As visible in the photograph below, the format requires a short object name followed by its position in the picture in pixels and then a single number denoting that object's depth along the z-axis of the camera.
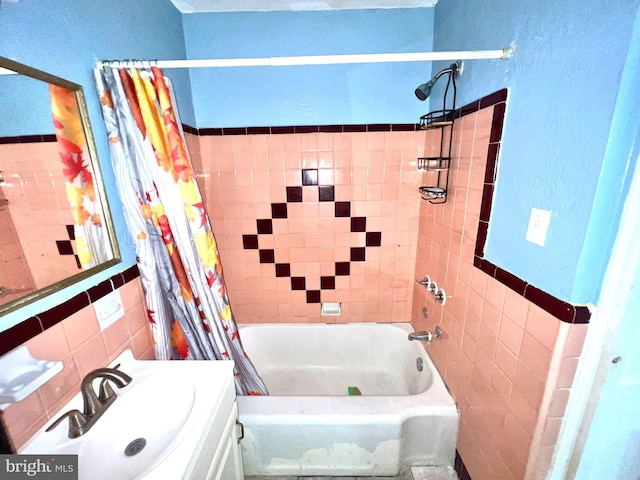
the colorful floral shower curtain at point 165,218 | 0.96
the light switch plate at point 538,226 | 0.80
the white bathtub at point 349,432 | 1.21
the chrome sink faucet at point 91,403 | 0.72
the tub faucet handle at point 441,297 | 1.41
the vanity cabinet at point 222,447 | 0.75
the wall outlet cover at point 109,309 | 0.91
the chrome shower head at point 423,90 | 1.26
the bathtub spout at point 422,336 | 1.56
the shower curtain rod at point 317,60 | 0.90
